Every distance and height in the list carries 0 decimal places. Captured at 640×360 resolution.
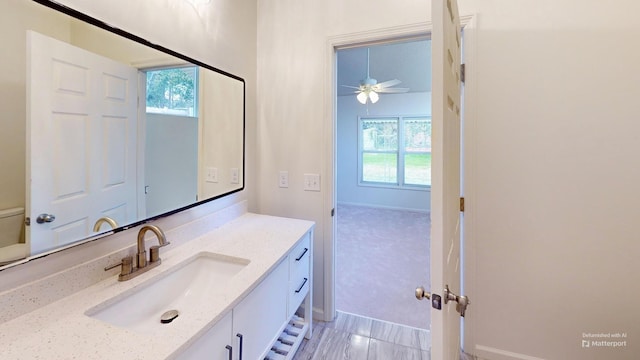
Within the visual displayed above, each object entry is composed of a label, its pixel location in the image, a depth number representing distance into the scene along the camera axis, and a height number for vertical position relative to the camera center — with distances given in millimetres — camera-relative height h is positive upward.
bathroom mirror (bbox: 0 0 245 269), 793 +180
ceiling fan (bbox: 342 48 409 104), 3866 +1318
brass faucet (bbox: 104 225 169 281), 1047 -349
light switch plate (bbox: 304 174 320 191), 1997 -35
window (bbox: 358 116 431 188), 5625 +594
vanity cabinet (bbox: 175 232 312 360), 894 -602
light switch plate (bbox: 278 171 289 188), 2086 -14
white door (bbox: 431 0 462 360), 792 +9
